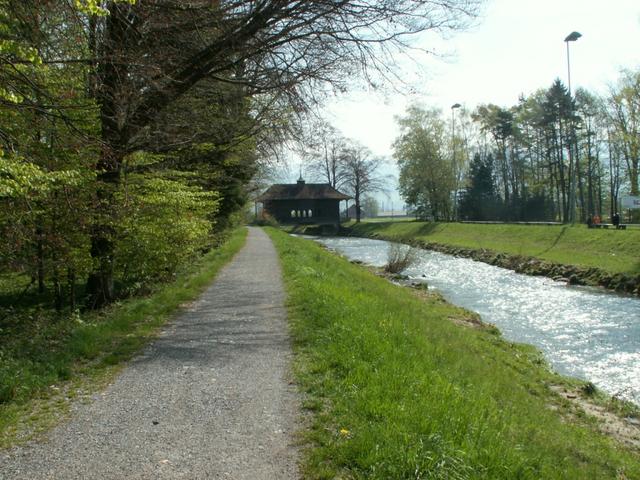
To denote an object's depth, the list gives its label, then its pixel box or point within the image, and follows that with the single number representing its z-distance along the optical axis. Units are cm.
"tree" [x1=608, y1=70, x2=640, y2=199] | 4101
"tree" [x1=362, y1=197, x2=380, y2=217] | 15198
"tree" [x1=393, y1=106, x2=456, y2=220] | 6125
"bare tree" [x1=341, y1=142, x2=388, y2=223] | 8325
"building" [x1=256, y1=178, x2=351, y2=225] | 7781
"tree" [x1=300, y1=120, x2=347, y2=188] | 8059
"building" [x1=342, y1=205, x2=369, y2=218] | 9144
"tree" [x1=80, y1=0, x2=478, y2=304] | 916
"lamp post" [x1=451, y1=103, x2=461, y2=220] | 6253
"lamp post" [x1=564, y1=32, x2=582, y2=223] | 3597
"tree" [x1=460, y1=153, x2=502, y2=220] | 6175
